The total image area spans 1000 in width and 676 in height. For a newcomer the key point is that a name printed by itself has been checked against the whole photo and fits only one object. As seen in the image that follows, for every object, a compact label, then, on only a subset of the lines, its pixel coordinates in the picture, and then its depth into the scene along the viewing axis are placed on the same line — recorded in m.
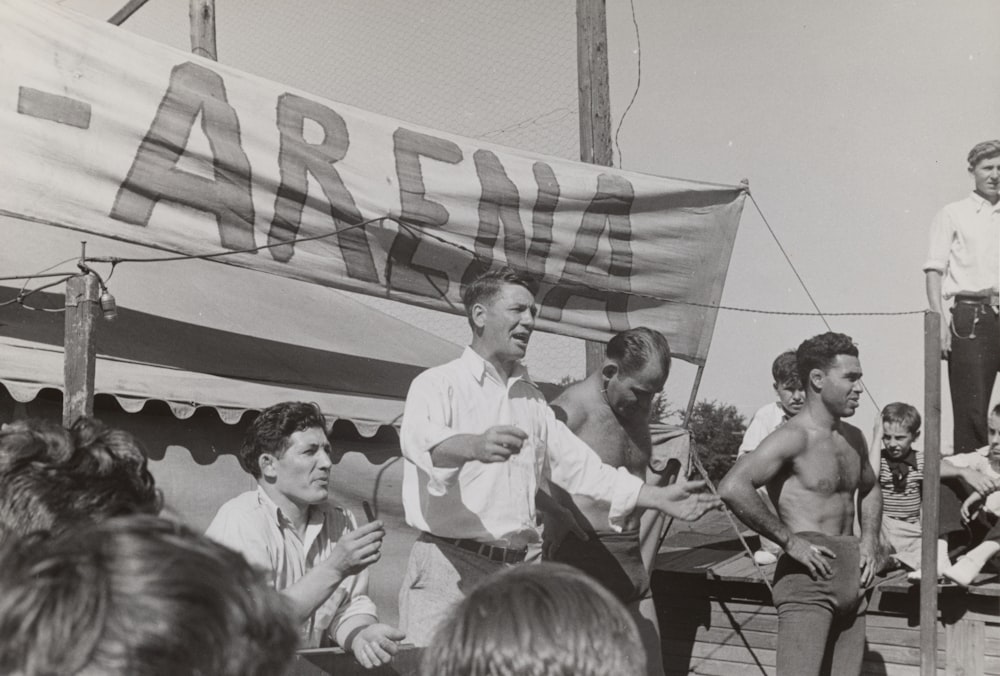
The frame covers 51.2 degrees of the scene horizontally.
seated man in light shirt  3.32
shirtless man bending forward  4.78
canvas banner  4.55
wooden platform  5.27
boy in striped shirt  5.92
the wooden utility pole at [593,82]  8.03
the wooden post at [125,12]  7.54
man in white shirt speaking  3.68
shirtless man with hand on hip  4.66
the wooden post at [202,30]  7.29
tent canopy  4.84
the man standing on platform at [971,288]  6.23
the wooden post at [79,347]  3.96
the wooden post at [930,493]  4.97
